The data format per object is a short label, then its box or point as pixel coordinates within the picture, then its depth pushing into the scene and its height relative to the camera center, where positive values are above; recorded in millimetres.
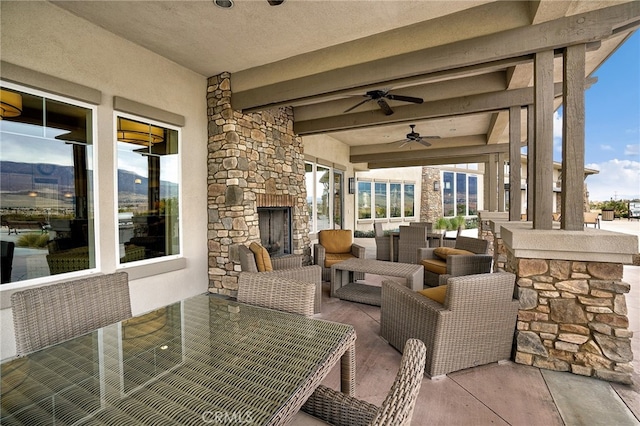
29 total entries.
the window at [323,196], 7625 +321
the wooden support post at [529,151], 3961 +730
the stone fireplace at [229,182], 4500 +403
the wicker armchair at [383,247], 6625 -882
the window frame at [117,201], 3445 +98
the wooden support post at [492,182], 8469 +708
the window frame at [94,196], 3127 +148
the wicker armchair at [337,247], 5198 -706
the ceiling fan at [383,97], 4387 +1633
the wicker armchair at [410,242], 5928 -696
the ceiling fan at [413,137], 6809 +1600
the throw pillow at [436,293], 2582 -779
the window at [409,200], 14879 +354
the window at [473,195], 17078 +655
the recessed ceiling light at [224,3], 2771 +1911
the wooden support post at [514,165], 4430 +618
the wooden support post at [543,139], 2912 +649
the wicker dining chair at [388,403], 646 -443
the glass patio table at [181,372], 916 -615
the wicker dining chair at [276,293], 1726 -514
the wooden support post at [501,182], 7797 +640
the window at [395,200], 14148 +344
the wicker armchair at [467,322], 2309 -922
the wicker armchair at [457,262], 4012 -792
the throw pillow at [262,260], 3434 -591
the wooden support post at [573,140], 2654 +580
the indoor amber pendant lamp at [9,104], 2637 +949
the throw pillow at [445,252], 4513 -688
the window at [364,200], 12664 +320
